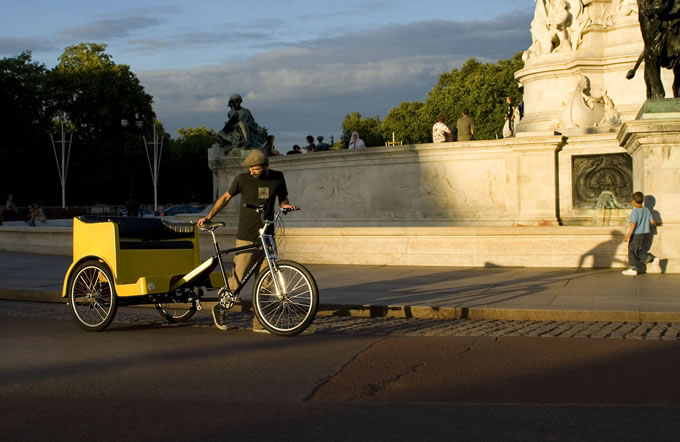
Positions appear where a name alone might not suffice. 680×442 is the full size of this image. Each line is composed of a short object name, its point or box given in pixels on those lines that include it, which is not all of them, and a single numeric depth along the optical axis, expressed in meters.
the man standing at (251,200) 9.19
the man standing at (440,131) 24.94
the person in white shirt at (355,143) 27.42
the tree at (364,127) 130.41
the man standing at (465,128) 25.19
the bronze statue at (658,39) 14.57
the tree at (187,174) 100.75
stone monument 22.28
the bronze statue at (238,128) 27.28
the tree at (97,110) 80.81
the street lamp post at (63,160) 72.69
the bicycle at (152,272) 8.73
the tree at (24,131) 71.38
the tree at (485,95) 75.75
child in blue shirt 13.75
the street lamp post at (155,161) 83.25
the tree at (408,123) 96.31
